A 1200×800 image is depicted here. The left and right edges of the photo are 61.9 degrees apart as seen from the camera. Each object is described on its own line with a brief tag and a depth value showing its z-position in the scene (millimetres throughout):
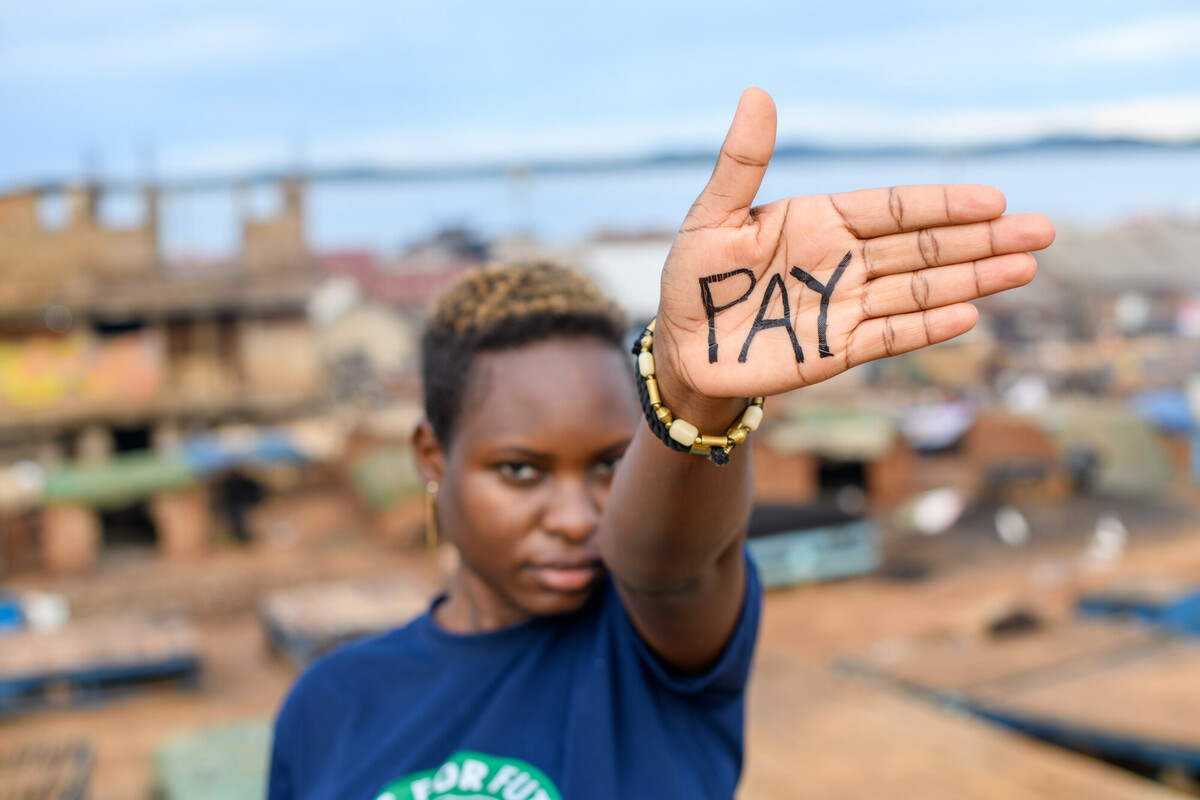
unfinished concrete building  19859
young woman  1078
